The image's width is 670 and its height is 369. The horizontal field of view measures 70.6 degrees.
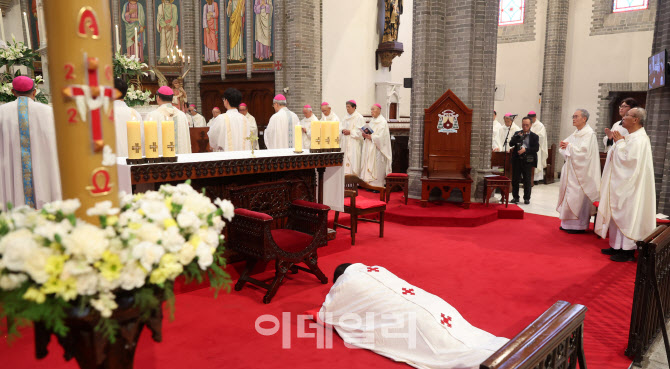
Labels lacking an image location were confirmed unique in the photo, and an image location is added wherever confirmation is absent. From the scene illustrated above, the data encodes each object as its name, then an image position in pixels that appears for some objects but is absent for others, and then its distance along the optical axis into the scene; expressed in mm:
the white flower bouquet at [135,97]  6211
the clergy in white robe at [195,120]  11156
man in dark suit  9023
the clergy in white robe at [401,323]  2900
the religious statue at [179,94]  10562
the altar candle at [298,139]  5070
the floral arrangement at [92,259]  1267
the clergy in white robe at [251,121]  10742
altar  3876
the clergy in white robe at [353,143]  9859
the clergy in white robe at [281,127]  8531
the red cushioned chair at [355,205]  5828
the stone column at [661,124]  6719
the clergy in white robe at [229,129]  6613
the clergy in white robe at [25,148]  4672
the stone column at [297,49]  11305
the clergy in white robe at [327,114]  9602
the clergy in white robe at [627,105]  6339
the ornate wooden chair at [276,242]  4039
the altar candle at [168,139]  3867
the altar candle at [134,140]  3680
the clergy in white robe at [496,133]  12833
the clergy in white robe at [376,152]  9294
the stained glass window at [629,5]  12492
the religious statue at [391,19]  13984
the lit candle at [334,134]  5289
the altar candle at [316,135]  5182
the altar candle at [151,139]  3737
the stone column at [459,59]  8109
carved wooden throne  7840
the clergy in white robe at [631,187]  5305
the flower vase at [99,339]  1417
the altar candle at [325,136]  5203
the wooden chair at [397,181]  7977
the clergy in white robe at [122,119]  5473
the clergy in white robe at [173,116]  5988
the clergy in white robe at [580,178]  6594
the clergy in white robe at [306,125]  9859
